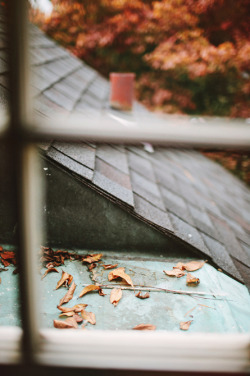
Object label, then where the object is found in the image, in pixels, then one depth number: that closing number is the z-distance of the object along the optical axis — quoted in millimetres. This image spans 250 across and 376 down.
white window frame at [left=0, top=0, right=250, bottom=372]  641
